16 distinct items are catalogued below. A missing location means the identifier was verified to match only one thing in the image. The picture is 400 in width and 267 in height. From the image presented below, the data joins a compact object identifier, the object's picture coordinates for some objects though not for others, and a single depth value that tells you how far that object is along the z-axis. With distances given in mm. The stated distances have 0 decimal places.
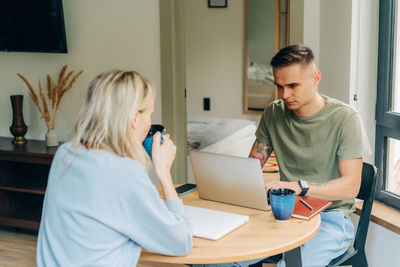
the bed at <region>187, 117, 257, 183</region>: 4180
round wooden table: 1425
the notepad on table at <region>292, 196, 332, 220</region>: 1696
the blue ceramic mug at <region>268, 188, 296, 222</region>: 1608
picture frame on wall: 5371
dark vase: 3601
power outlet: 5586
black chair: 1989
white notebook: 1551
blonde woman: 1330
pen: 1754
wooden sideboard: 3375
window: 2379
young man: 1890
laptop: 1721
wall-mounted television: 3451
